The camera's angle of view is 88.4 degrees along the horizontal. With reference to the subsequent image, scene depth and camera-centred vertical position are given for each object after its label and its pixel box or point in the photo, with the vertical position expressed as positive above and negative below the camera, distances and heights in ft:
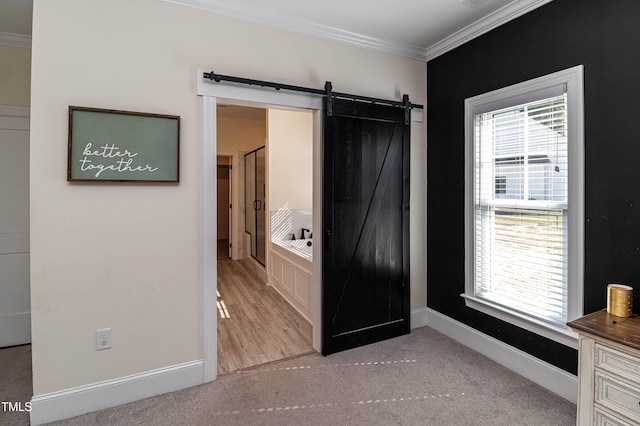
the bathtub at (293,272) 11.46 -2.37
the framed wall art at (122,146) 6.55 +1.37
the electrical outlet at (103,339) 6.83 -2.66
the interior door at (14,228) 9.43 -0.50
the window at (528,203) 6.95 +0.22
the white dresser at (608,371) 4.75 -2.42
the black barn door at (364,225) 9.02 -0.39
